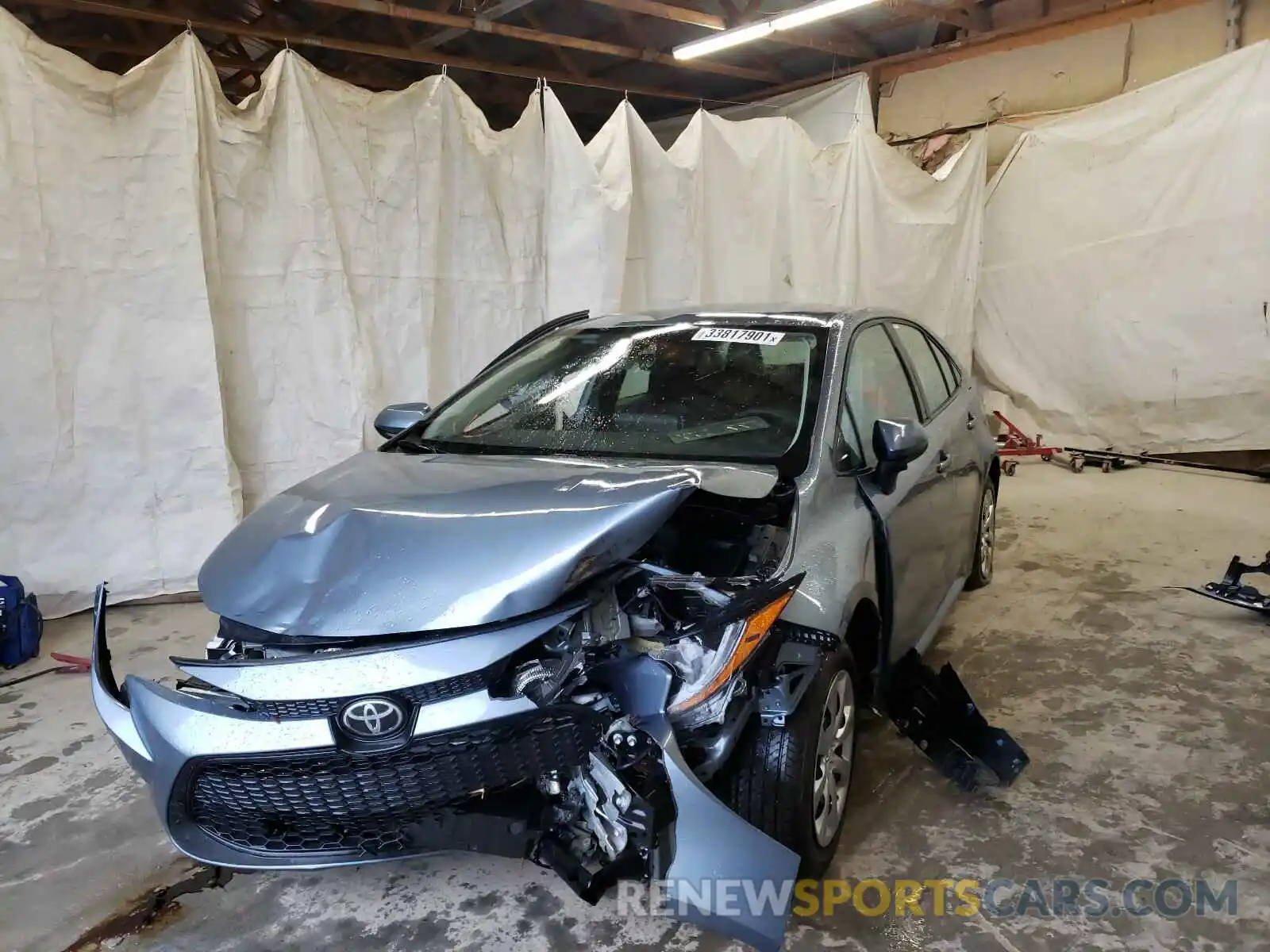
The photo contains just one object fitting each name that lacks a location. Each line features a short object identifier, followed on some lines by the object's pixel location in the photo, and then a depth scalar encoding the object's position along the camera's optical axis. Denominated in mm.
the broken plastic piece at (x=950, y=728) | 2441
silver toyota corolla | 1565
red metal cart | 6988
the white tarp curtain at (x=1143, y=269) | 6121
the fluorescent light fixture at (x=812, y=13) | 5371
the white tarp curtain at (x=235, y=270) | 3764
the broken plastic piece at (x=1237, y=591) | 3639
